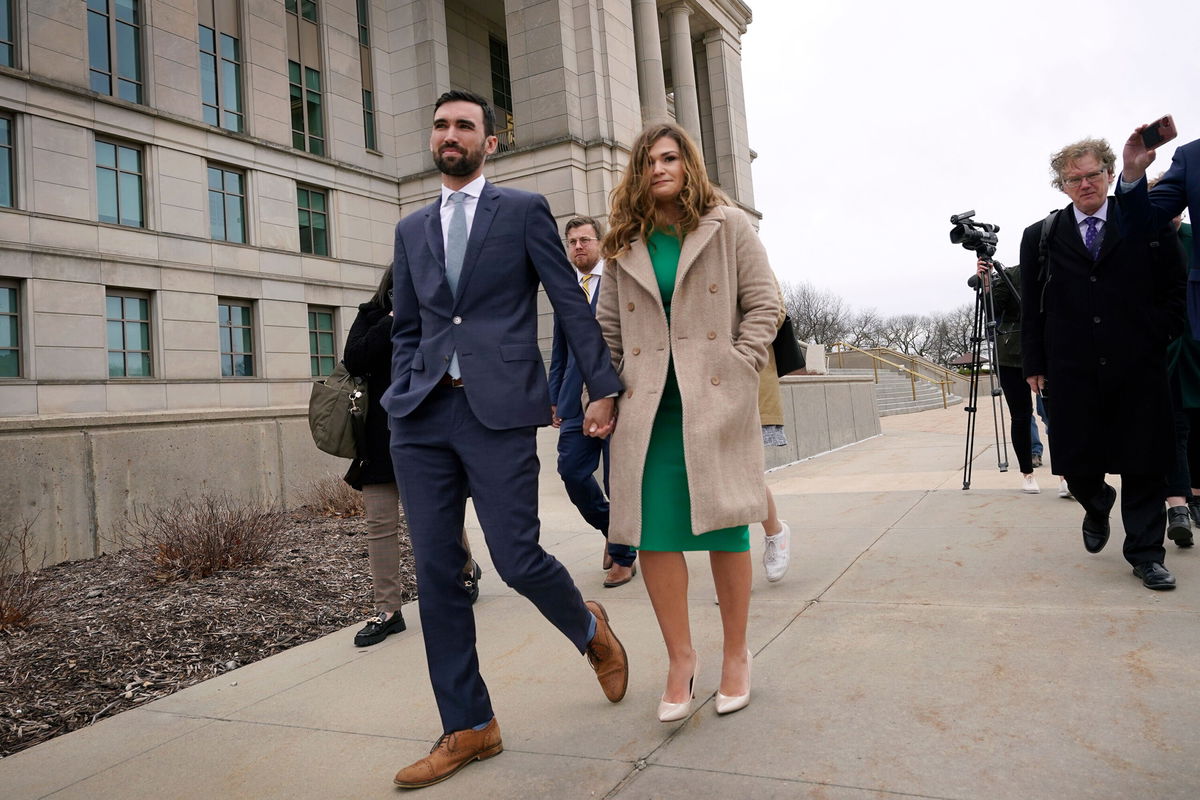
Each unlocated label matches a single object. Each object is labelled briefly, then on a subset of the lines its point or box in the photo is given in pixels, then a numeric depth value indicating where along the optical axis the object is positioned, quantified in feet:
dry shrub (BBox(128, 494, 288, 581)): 19.27
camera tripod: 24.95
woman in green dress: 9.35
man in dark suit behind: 15.44
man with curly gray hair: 13.84
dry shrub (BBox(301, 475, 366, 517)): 28.28
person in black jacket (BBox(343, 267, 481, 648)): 14.35
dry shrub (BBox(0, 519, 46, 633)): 15.46
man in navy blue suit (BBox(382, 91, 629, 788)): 8.91
